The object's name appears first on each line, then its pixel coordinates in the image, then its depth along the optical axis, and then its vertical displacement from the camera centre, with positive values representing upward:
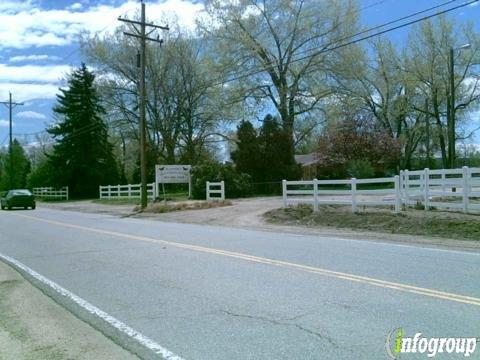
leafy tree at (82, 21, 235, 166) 52.81 +8.43
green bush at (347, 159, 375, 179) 43.03 +0.51
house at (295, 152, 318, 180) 54.18 +1.11
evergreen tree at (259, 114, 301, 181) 41.56 +1.93
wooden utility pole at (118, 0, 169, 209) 31.25 +3.88
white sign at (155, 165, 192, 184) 36.22 +0.49
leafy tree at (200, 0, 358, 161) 45.44 +11.05
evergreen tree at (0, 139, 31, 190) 85.69 +2.58
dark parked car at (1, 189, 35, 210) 39.09 -1.10
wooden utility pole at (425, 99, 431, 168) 47.16 +4.66
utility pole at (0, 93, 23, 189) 64.62 +5.80
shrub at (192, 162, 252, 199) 36.72 +0.03
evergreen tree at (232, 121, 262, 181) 41.59 +1.90
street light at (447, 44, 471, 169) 38.41 +2.78
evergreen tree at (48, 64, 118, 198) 54.88 +4.07
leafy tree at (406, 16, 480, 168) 49.56 +9.42
